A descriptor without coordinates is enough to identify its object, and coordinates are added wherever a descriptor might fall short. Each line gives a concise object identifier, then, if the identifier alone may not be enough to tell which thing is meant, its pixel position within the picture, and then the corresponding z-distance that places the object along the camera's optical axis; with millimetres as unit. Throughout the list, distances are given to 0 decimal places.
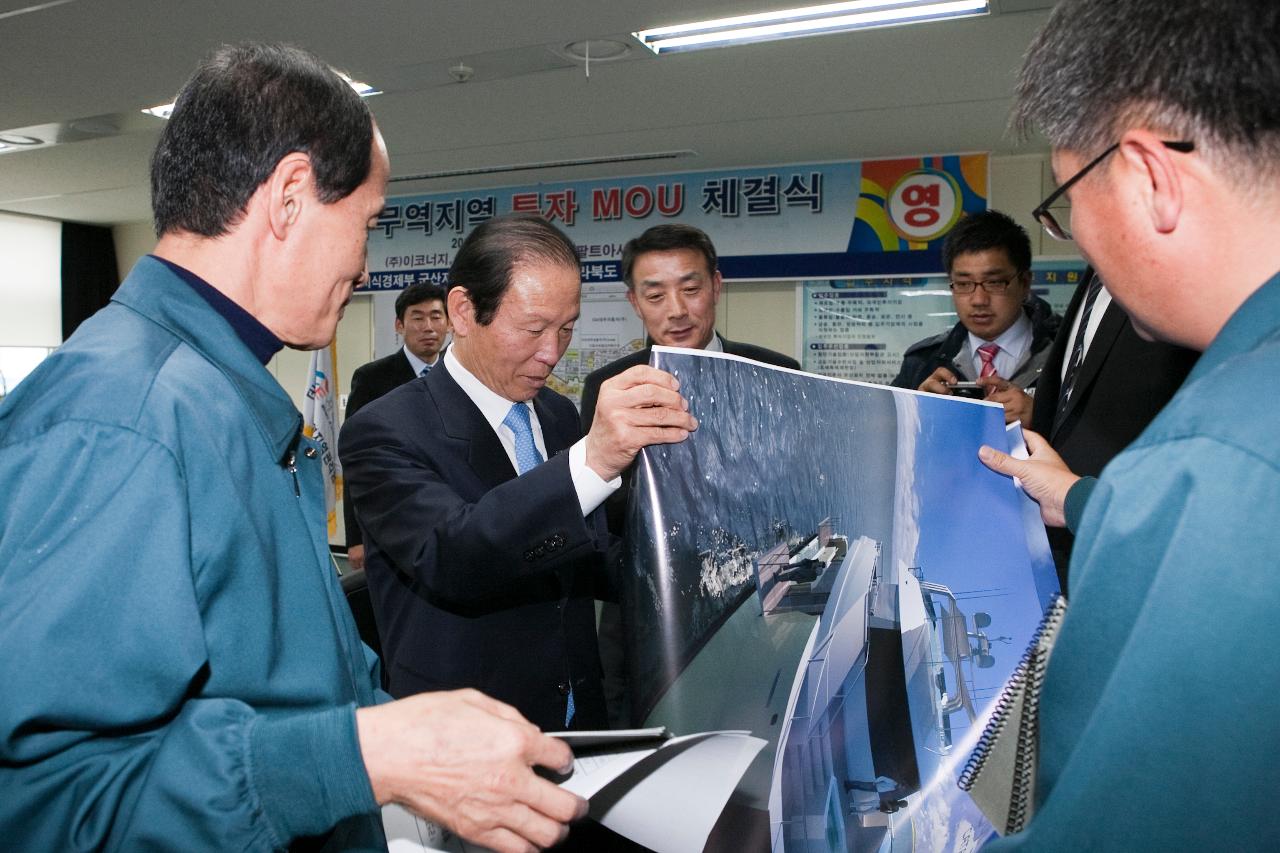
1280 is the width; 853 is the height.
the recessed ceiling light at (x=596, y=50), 3689
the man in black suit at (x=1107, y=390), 1430
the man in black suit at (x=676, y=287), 2834
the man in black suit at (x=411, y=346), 4520
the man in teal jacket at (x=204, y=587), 698
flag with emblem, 4879
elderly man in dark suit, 1288
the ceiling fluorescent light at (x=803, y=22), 3326
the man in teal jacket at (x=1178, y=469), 564
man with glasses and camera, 2967
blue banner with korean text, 5391
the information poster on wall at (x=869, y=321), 5500
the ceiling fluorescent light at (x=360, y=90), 4301
